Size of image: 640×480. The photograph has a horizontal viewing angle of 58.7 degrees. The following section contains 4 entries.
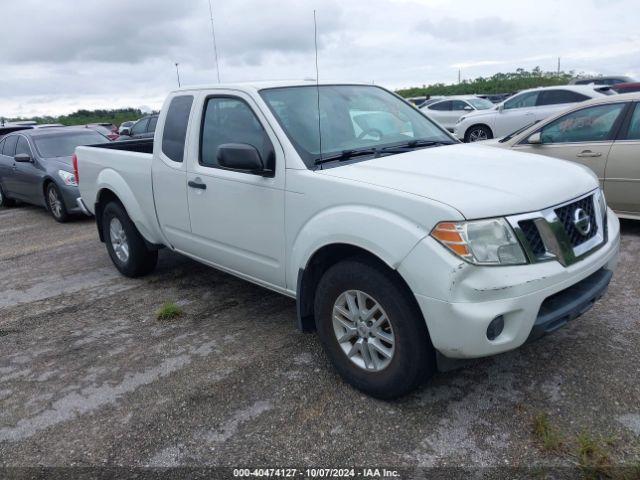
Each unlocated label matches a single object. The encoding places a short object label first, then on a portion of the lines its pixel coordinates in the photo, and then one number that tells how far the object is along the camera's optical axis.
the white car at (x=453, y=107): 19.42
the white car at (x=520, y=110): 13.41
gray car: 9.16
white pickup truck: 2.81
